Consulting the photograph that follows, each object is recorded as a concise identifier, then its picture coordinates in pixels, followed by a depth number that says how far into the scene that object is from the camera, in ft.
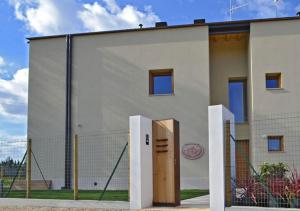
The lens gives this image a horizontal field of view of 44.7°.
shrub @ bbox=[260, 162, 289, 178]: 40.56
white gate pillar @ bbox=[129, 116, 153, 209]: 29.66
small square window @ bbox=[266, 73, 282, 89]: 51.99
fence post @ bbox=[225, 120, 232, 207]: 27.07
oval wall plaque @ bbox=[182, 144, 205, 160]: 51.54
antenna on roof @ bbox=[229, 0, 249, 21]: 56.54
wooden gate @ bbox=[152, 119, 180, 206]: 30.85
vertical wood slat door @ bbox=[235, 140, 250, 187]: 28.58
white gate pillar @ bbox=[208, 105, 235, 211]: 26.78
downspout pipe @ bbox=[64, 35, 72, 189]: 53.89
